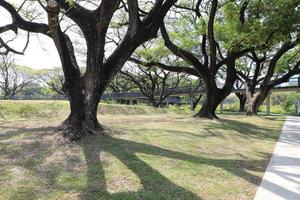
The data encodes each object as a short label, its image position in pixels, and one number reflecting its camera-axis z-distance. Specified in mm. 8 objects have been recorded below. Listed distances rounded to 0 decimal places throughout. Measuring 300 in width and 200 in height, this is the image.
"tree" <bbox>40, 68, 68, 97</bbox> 25276
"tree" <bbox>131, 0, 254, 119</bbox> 9406
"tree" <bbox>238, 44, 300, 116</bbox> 12800
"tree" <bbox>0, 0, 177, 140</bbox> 4703
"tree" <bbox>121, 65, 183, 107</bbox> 20304
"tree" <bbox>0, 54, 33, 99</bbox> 24095
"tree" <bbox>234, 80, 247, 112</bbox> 24644
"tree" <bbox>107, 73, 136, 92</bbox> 24820
